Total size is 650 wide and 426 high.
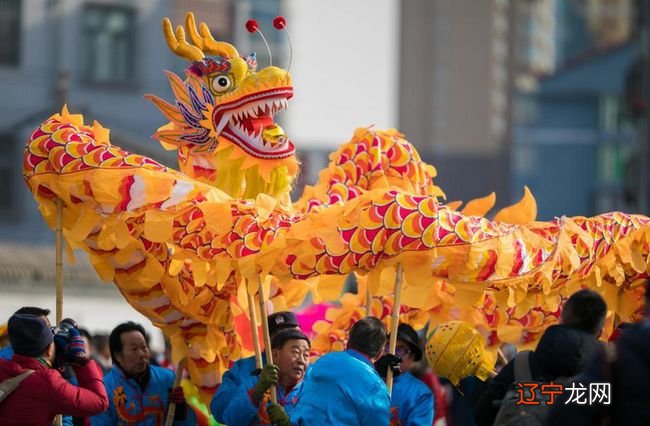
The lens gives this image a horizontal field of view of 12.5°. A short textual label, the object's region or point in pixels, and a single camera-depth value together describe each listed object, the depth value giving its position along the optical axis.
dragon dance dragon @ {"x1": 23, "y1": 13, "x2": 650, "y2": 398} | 16.30
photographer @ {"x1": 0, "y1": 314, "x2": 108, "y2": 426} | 14.41
